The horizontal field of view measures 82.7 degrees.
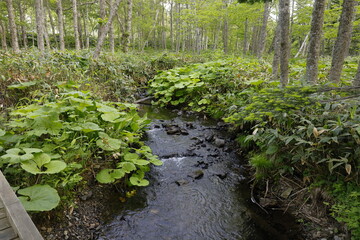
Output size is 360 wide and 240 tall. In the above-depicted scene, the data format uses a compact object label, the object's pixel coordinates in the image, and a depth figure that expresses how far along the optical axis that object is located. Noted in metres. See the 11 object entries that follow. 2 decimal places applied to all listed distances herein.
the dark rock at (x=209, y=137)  6.10
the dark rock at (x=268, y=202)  3.53
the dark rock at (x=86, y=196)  3.20
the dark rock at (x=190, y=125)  7.07
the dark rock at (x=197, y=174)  4.43
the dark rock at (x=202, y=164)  4.81
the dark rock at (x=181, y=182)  4.20
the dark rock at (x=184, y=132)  6.50
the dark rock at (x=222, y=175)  4.43
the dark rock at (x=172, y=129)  6.48
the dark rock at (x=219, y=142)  5.74
